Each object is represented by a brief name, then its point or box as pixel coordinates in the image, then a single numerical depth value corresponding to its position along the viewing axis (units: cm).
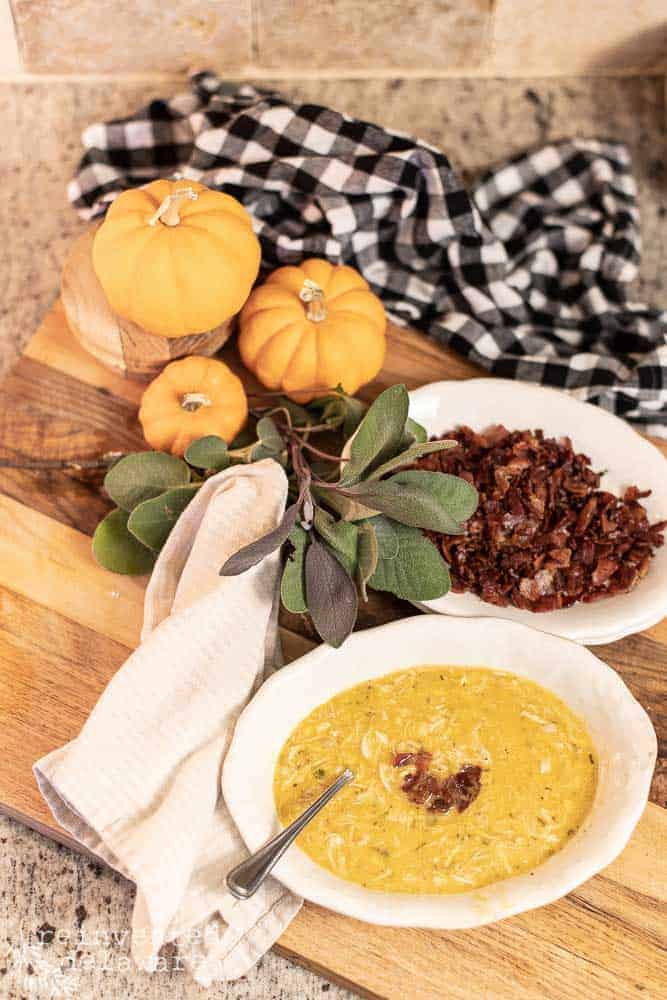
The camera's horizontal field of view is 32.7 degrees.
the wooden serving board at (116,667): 134
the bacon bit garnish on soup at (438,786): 134
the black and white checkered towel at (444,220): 171
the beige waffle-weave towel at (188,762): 131
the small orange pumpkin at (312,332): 158
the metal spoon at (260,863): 127
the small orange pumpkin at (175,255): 148
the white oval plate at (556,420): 159
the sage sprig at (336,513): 136
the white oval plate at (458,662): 128
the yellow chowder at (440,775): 132
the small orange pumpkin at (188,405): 153
